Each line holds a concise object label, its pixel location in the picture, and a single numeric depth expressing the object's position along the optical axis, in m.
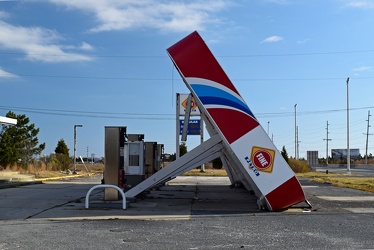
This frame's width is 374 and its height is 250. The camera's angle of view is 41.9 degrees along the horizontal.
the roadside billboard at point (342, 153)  136.62
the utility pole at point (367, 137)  108.22
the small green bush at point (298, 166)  53.16
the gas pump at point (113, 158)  15.56
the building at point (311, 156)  69.50
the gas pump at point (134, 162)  20.35
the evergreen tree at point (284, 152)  52.56
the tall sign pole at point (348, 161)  47.72
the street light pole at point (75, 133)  44.66
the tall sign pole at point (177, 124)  39.38
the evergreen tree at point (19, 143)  36.47
